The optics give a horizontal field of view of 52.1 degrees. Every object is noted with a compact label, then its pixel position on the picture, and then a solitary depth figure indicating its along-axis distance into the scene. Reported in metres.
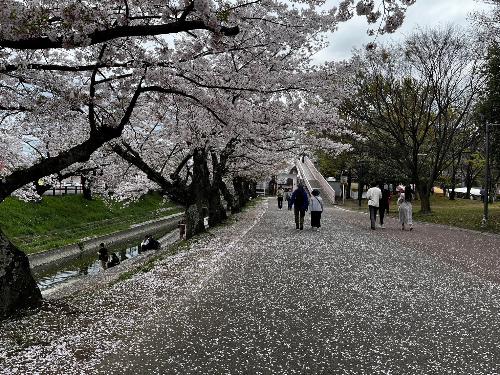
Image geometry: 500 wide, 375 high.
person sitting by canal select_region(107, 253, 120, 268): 20.71
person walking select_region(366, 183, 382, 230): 20.72
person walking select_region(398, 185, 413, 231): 20.75
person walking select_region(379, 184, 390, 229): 22.09
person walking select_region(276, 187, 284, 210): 43.38
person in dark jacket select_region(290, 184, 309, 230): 20.14
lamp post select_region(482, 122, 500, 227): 21.92
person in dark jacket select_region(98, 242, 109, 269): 21.51
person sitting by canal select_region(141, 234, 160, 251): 23.67
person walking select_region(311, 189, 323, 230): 20.37
